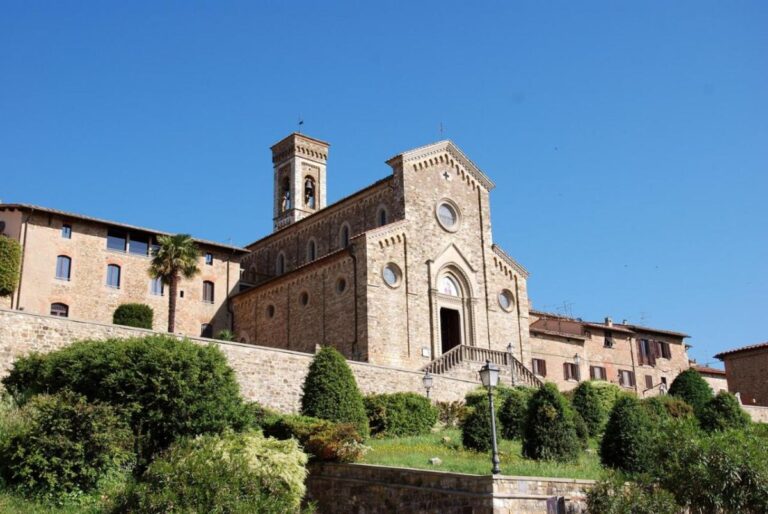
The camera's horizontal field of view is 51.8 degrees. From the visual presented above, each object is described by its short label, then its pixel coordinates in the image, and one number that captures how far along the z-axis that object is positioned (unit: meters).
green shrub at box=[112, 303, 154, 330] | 40.41
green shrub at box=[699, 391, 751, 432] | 29.36
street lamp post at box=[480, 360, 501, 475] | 16.39
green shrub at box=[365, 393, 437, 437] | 27.23
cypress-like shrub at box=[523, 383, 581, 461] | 21.38
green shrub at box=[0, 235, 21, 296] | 37.50
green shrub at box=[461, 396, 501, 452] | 23.55
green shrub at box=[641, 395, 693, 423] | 29.31
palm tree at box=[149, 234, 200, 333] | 39.06
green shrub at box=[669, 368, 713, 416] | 38.59
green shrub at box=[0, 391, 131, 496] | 17.23
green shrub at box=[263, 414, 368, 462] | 19.95
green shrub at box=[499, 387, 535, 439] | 27.67
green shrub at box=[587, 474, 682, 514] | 16.17
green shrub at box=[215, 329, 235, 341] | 39.23
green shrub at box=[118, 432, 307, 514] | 15.11
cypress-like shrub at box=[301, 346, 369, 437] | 24.75
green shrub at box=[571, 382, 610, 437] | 31.22
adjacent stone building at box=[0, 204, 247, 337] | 39.31
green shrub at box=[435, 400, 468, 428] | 30.78
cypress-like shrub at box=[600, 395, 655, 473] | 21.12
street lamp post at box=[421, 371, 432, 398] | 31.05
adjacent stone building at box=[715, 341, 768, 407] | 50.69
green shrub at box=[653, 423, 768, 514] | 17.47
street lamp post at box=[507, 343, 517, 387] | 39.62
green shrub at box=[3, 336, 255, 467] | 19.58
